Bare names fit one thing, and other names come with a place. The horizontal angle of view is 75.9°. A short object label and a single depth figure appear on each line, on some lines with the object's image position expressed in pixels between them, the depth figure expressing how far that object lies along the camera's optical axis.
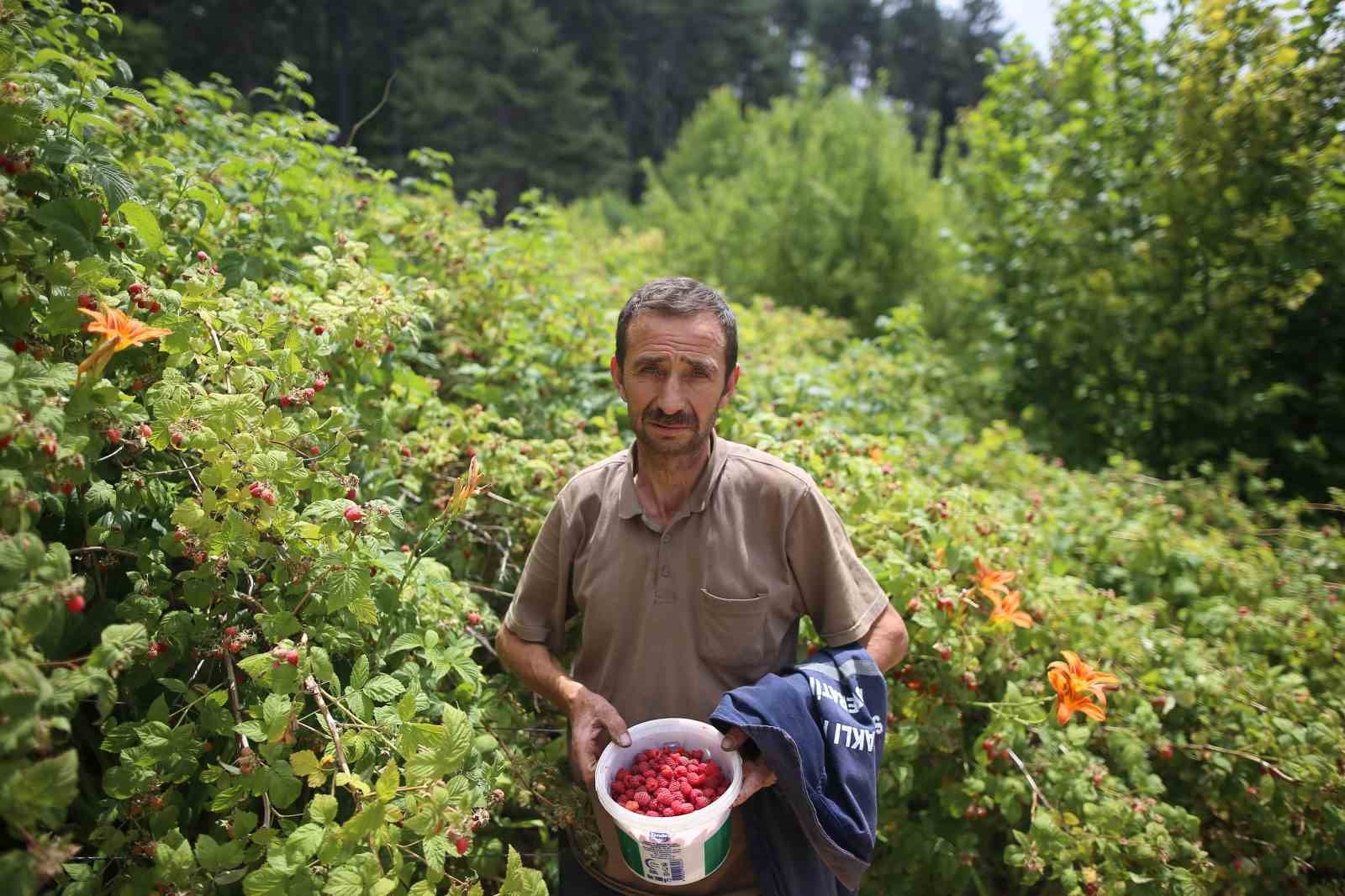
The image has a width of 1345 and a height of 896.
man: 1.97
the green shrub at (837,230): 9.58
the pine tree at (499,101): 24.30
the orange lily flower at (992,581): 2.42
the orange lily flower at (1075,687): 2.13
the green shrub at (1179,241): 5.23
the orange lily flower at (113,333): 1.46
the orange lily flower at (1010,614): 2.38
